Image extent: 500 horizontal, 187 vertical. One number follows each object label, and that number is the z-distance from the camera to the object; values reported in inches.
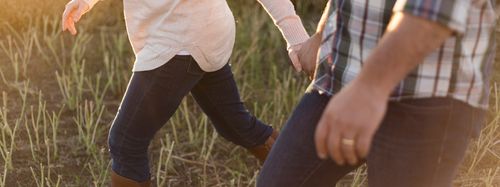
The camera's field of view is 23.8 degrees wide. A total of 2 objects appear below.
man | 83.8
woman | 126.1
